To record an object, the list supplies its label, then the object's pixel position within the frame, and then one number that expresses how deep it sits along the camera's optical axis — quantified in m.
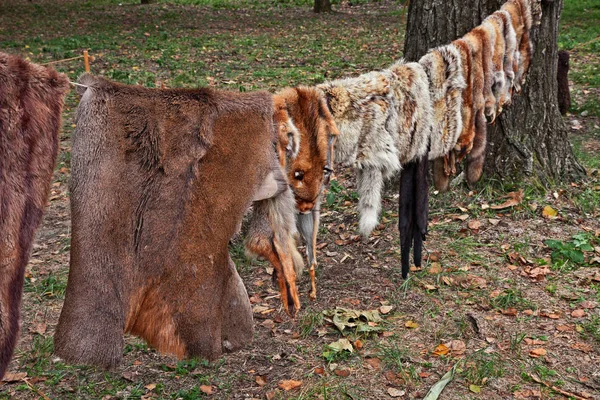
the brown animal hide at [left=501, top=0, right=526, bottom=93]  4.06
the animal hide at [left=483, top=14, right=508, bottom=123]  3.74
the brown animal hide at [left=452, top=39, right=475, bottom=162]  3.46
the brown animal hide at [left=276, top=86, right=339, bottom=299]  2.83
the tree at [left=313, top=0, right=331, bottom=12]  16.73
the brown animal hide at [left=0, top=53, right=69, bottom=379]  2.22
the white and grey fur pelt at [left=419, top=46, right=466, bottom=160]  3.37
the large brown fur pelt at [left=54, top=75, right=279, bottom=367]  2.36
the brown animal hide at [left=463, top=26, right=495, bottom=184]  3.57
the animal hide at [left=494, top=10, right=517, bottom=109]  3.89
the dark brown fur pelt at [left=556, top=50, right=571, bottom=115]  7.20
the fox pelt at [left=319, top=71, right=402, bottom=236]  3.02
